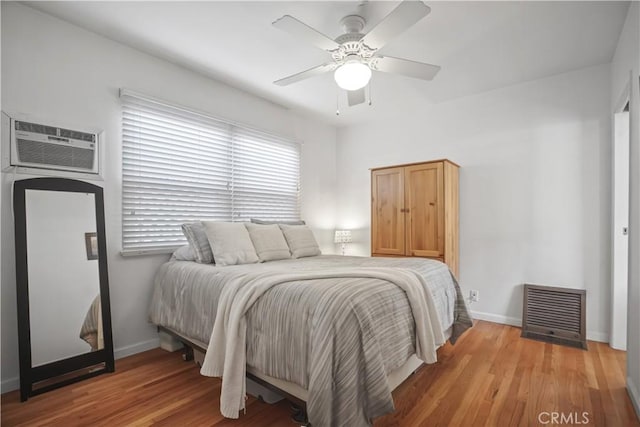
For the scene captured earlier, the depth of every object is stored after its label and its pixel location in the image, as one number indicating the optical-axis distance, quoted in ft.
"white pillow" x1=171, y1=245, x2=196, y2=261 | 8.82
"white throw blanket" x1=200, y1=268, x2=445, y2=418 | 5.56
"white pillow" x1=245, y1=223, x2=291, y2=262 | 9.52
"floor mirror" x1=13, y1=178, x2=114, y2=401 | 6.67
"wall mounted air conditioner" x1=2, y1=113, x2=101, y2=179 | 6.86
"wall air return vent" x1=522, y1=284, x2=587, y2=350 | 9.52
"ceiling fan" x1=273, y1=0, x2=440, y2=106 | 5.91
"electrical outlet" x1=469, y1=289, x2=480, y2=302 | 11.71
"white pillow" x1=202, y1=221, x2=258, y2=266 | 8.43
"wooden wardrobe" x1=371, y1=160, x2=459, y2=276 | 10.96
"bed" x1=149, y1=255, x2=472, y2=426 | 4.62
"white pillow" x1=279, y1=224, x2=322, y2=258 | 10.55
